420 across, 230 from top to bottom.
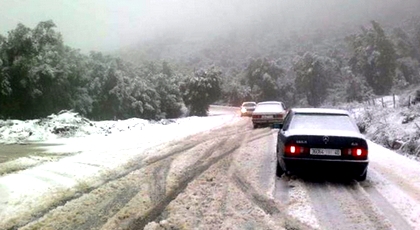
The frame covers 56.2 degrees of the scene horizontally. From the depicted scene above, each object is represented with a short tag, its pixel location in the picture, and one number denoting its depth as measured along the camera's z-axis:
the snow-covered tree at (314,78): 73.06
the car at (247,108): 34.98
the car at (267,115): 20.70
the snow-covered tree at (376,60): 70.75
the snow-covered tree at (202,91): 60.03
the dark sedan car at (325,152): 7.55
